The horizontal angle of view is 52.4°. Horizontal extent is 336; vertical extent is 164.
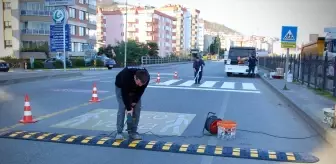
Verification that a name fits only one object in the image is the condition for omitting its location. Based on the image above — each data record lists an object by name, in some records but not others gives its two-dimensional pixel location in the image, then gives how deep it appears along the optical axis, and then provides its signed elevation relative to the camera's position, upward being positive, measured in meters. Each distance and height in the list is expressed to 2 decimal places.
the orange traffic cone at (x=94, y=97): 11.75 -1.23
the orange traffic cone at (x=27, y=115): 8.03 -1.27
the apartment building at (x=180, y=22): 129.25 +15.81
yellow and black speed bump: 5.76 -1.53
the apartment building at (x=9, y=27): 54.92 +5.58
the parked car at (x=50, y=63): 40.65 -0.16
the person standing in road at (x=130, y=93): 5.78 -0.57
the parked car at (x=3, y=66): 32.19 -0.44
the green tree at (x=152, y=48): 64.82 +2.68
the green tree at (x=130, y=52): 52.52 +1.54
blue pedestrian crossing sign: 16.11 +1.23
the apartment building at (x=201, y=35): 176.55 +14.40
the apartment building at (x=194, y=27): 155.73 +16.27
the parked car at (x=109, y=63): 42.79 -0.15
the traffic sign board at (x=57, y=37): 31.16 +2.25
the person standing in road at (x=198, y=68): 19.80 -0.37
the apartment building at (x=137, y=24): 102.12 +11.44
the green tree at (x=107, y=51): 56.72 +1.84
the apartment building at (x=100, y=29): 112.69 +11.02
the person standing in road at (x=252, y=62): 26.30 -0.01
